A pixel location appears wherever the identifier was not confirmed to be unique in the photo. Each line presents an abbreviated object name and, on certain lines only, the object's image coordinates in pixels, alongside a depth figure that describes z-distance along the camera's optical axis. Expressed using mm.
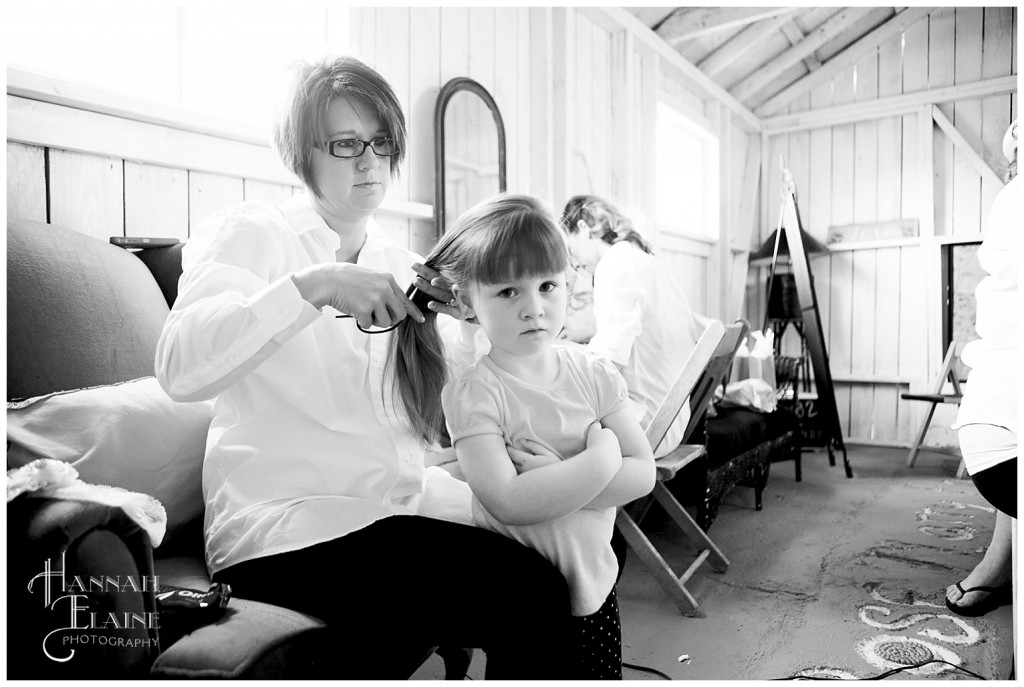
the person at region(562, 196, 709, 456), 2248
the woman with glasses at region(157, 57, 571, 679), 832
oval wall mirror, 2219
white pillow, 883
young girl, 891
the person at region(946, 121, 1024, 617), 1180
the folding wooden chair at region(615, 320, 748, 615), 1829
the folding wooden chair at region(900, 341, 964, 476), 2388
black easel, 3615
